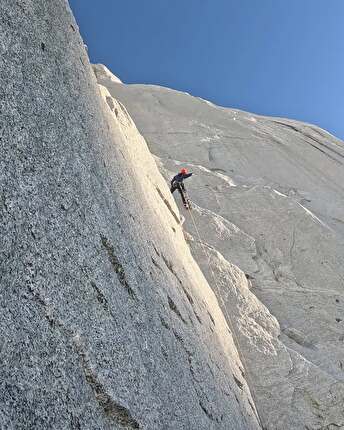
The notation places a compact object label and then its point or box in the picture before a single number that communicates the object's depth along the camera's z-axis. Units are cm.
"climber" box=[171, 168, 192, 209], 1826
